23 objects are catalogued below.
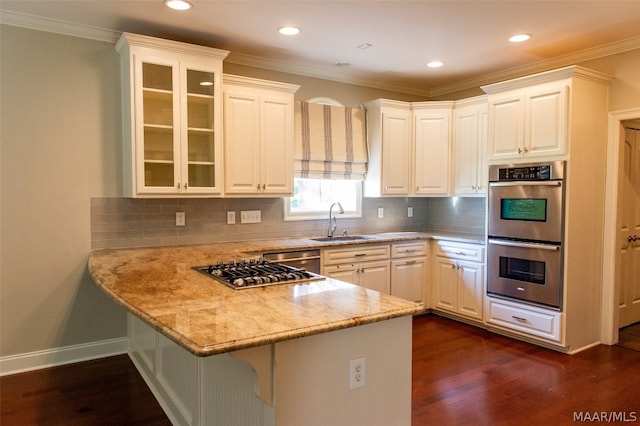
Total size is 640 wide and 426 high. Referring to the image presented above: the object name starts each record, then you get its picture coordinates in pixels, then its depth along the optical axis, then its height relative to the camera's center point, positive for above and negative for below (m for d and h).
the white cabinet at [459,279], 4.39 -0.81
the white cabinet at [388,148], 4.77 +0.60
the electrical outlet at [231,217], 4.15 -0.15
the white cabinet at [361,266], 4.14 -0.63
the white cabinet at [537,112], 3.62 +0.79
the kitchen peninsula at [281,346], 1.51 -0.54
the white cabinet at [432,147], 4.89 +0.62
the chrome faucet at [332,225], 4.68 -0.26
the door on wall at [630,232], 4.23 -0.30
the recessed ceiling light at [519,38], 3.61 +1.39
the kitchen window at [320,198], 4.61 +0.04
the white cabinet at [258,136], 3.80 +0.59
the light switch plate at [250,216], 4.23 -0.14
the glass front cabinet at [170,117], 3.33 +0.68
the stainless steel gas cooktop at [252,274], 2.18 -0.39
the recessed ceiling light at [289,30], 3.45 +1.38
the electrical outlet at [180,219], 3.88 -0.16
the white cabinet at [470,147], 4.56 +0.59
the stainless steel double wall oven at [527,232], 3.69 -0.27
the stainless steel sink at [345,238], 4.53 -0.38
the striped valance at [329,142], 4.48 +0.64
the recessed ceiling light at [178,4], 2.95 +1.36
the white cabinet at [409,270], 4.61 -0.73
